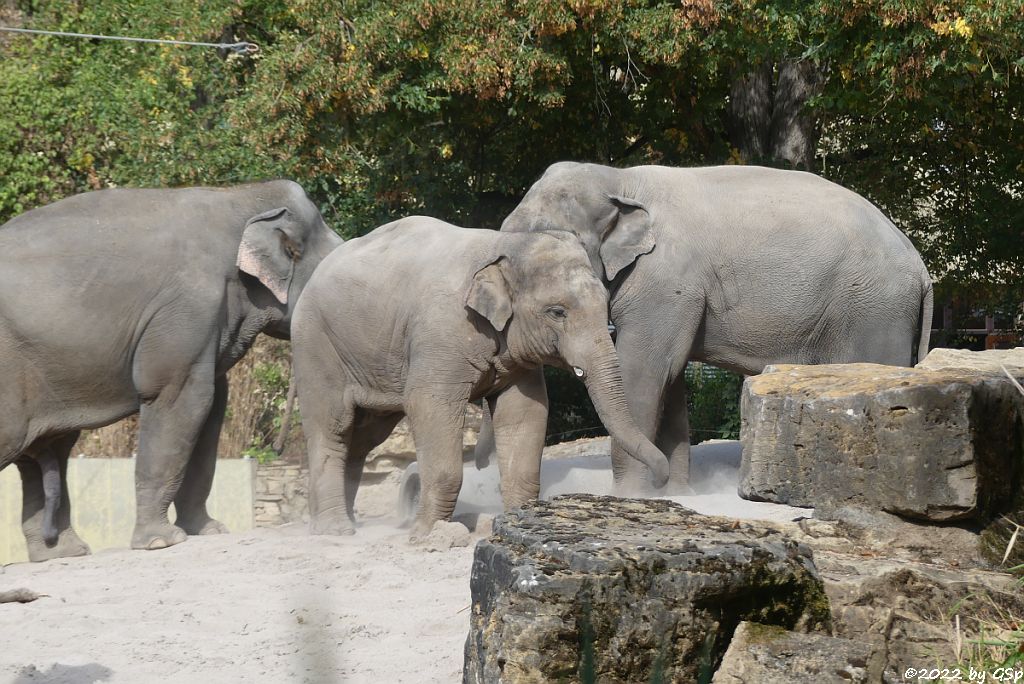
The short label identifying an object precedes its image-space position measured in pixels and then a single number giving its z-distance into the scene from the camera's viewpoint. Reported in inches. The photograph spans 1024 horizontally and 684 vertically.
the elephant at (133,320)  725.3
